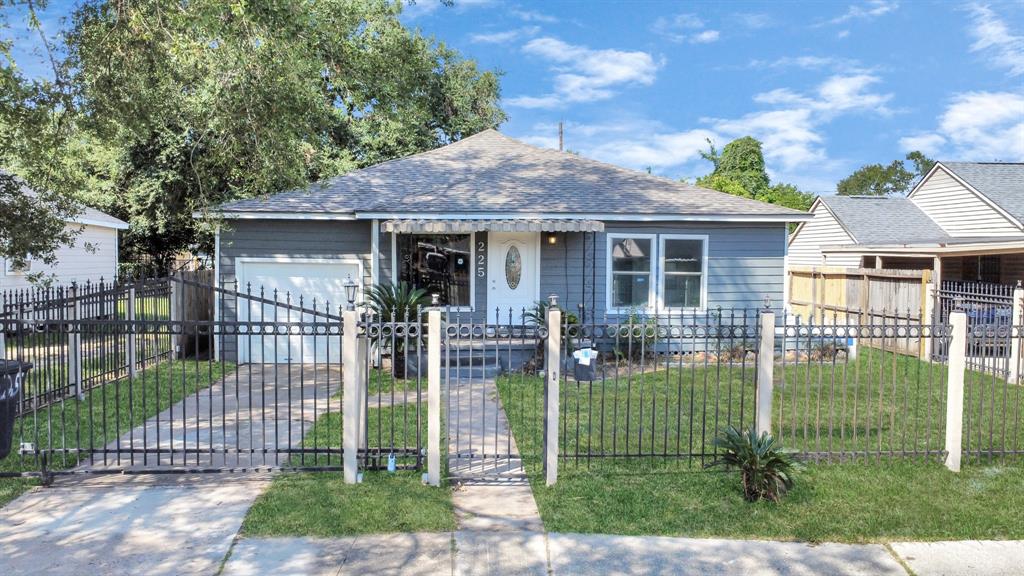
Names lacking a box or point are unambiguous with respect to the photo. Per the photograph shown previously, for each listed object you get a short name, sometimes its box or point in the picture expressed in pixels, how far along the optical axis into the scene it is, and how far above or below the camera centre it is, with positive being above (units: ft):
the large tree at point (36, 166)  24.67 +4.07
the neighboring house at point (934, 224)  64.54 +4.74
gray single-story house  41.86 +1.37
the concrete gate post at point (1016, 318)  35.86 -2.64
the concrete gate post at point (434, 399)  18.22 -3.57
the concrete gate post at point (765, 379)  19.54 -3.20
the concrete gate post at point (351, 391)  18.65 -3.38
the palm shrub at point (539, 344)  36.44 -4.18
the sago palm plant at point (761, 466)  17.58 -5.16
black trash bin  17.87 -3.44
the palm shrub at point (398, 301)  37.60 -1.88
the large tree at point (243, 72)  23.65 +7.96
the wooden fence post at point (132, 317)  30.38 -2.51
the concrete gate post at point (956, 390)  20.36 -3.65
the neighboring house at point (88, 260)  57.77 +0.72
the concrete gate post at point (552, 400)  18.45 -3.64
